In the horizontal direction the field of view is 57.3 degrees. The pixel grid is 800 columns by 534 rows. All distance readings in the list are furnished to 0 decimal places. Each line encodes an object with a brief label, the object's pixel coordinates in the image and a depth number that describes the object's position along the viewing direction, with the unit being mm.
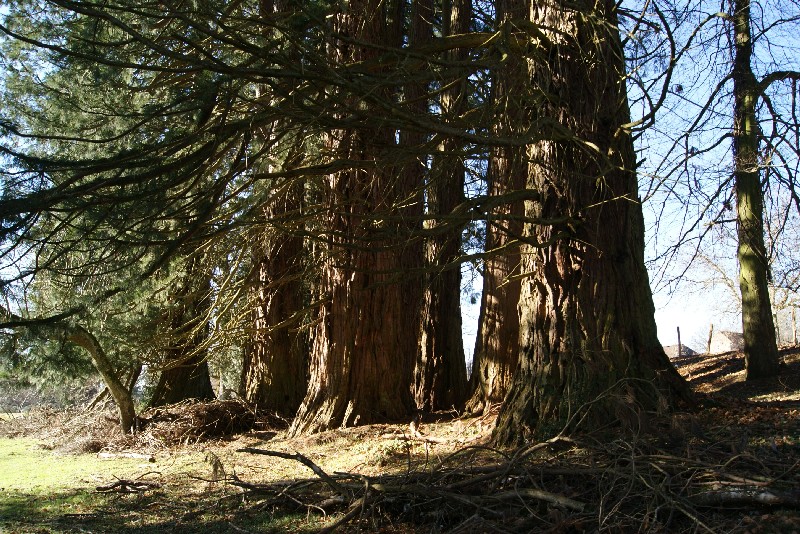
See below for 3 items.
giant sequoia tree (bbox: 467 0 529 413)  8984
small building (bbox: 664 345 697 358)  34950
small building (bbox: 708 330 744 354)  35631
